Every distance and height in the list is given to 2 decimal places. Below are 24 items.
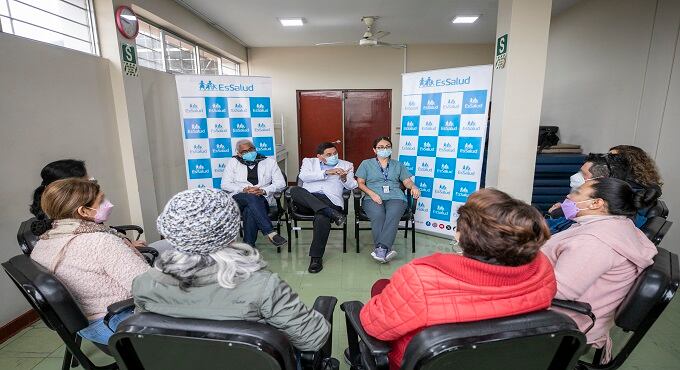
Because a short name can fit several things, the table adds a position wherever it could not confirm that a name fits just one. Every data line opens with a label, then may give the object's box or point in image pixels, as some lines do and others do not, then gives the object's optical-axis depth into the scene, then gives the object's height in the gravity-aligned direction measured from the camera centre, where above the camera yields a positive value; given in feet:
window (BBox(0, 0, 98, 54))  7.00 +2.56
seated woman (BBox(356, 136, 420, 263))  9.78 -2.16
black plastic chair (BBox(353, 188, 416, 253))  10.16 -2.74
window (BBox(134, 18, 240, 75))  11.58 +3.07
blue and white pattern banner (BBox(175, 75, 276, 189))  11.86 +0.34
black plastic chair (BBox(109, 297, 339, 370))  2.49 -1.71
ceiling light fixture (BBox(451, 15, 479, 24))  14.85 +4.92
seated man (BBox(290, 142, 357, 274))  9.66 -2.10
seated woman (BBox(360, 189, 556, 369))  2.78 -1.31
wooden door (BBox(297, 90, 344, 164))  20.65 +0.46
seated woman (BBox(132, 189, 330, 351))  2.82 -1.33
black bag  13.70 -0.57
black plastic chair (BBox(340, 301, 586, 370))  2.48 -1.71
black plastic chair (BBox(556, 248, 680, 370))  3.82 -2.04
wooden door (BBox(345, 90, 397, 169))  20.53 +0.38
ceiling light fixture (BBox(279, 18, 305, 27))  14.74 +4.82
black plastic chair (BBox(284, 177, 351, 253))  10.20 -2.75
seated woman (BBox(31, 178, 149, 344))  4.28 -1.70
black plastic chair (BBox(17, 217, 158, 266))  5.10 -1.69
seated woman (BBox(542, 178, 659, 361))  4.07 -1.62
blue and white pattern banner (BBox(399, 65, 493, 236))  10.39 -0.36
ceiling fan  14.70 +4.75
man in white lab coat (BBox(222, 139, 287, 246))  10.19 -1.94
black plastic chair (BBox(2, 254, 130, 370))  3.76 -1.96
